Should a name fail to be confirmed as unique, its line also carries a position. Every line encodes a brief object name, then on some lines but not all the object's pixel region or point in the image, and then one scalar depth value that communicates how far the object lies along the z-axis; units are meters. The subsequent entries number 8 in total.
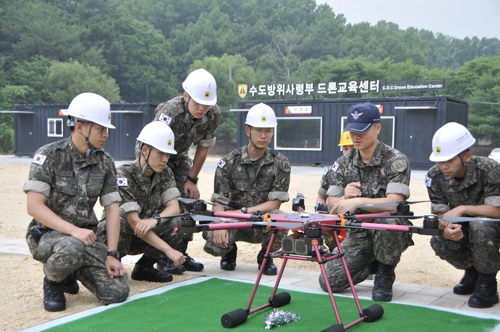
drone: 3.49
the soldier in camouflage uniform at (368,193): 4.79
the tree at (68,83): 48.97
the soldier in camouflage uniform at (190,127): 5.86
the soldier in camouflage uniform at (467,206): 4.57
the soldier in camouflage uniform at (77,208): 4.41
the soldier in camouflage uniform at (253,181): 5.86
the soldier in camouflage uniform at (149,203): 5.14
